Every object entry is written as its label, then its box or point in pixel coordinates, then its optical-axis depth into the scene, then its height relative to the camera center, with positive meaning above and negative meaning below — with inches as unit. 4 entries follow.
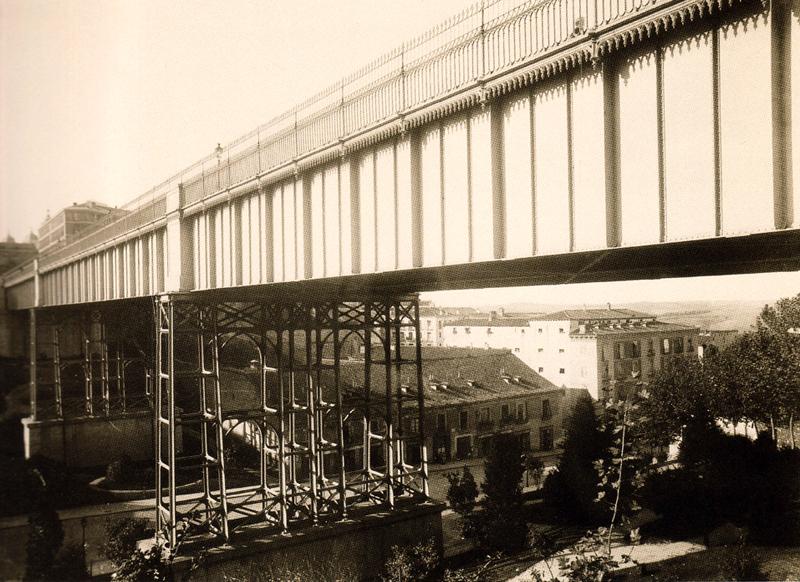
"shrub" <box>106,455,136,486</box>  1005.2 -291.3
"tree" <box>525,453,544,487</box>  894.4 -302.6
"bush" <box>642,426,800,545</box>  696.4 -257.6
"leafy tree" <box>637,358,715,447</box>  870.4 -174.1
